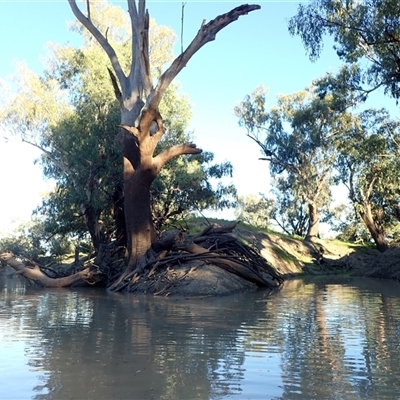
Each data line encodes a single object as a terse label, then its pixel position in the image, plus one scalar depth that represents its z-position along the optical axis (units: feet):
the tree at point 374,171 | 95.25
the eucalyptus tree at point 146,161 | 54.39
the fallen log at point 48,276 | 60.90
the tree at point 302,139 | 142.92
